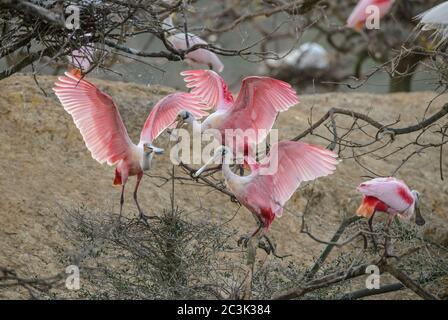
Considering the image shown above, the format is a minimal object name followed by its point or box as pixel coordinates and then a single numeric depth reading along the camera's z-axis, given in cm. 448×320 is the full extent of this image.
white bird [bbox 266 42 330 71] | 1462
